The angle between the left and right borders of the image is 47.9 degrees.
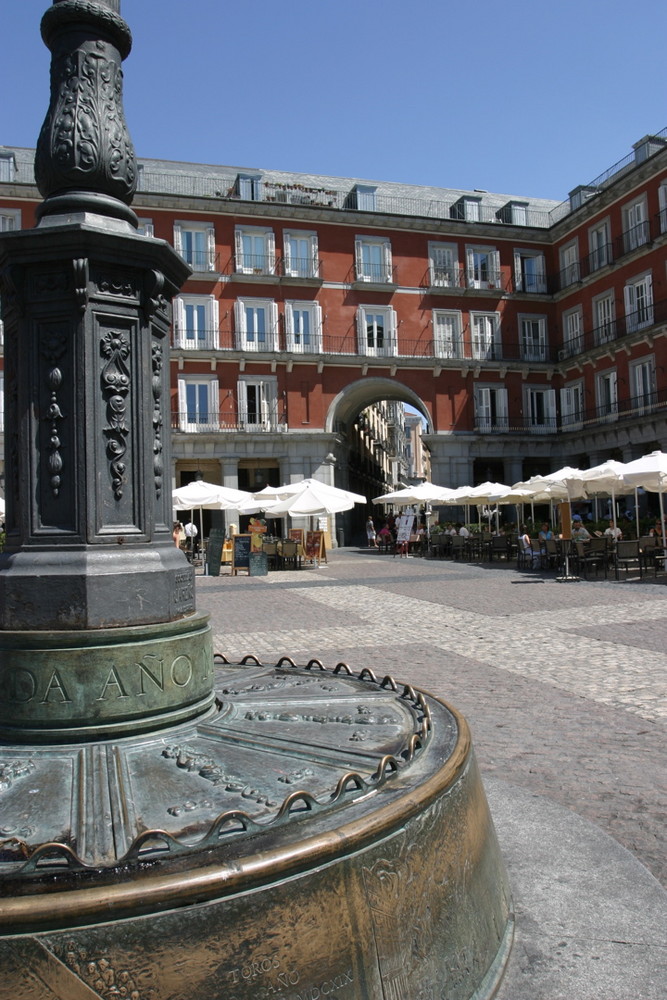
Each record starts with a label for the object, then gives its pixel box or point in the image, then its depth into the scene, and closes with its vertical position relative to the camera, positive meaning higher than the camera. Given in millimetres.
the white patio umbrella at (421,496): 26312 +1395
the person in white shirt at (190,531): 23362 +397
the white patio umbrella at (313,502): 20750 +1050
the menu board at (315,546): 23516 -222
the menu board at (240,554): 20719 -342
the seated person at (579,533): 17747 -104
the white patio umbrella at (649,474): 14883 +1042
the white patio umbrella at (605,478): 16000 +1074
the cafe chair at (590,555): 16734 -603
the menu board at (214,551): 20312 -227
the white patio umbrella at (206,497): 21594 +1347
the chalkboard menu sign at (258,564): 20500 -633
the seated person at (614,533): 18386 -139
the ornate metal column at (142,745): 1741 -747
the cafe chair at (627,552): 15891 -532
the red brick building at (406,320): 32438 +10063
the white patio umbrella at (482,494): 24027 +1259
